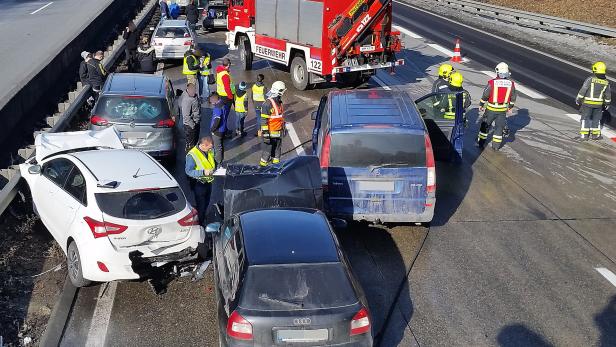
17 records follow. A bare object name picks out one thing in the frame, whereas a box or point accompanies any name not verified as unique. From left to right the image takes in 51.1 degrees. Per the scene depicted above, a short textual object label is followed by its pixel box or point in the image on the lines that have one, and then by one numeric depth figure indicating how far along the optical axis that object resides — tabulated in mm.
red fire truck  17469
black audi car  5902
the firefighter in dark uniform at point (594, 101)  14156
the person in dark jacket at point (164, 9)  29716
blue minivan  9219
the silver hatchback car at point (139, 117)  11906
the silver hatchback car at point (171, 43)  21578
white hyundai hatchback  7684
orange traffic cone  23609
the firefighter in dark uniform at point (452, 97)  12188
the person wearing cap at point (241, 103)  13977
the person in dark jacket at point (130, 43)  21281
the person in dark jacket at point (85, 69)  15914
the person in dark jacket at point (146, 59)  19062
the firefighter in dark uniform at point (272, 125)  12039
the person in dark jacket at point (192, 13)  29562
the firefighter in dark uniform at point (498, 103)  13234
